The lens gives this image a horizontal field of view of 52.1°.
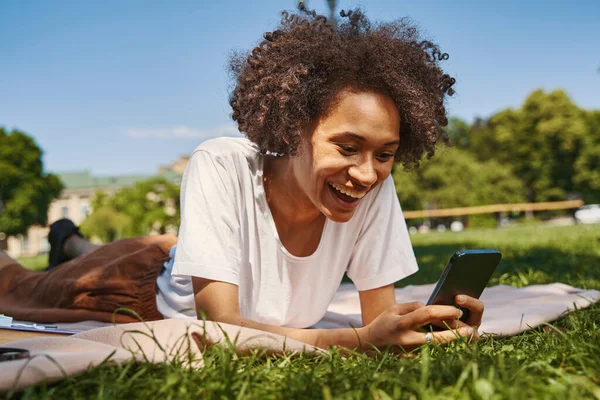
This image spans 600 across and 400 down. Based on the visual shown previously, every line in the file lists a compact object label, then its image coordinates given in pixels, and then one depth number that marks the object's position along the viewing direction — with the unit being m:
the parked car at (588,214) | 37.06
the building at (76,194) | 77.81
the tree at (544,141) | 46.28
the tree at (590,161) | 44.62
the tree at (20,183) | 41.31
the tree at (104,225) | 36.12
